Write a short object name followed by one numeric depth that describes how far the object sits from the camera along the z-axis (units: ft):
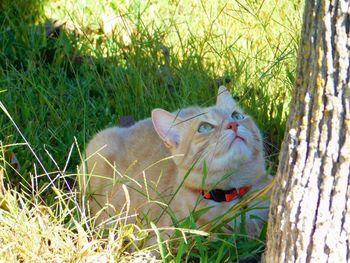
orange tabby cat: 19.18
